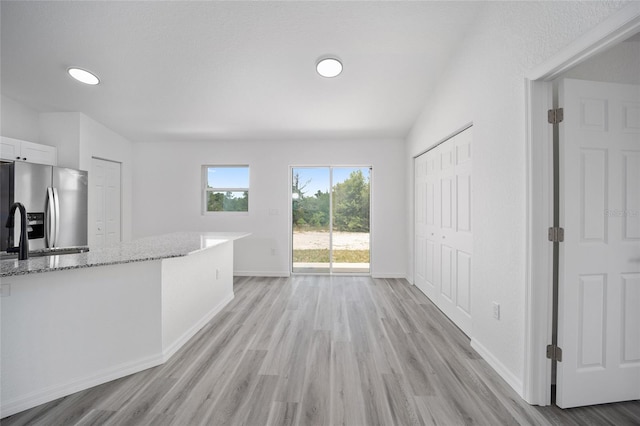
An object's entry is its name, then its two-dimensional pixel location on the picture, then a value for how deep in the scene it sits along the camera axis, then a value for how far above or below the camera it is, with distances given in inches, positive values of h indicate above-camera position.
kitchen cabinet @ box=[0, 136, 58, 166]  121.8 +30.4
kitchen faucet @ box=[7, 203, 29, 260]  65.9 -4.3
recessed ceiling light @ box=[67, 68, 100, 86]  118.7 +62.4
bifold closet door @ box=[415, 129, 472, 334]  107.6 -6.2
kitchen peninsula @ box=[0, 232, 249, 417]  64.5 -29.2
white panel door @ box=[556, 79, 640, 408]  64.7 -4.5
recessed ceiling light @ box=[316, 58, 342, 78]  112.2 +63.4
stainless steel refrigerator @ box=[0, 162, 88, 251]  118.6 +5.5
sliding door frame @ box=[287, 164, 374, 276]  191.0 +1.9
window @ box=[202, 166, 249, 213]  198.2 +18.6
